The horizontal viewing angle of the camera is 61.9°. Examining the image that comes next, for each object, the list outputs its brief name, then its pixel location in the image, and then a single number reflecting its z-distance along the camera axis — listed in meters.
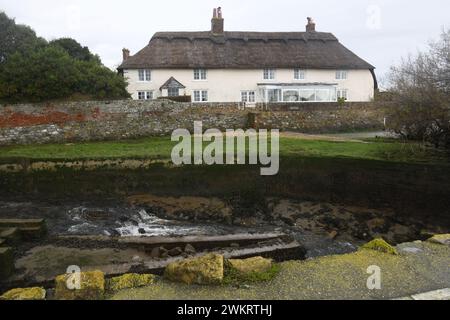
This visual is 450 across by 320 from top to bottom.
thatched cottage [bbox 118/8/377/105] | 30.73
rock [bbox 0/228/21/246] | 9.02
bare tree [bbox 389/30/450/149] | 13.14
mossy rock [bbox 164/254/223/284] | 5.46
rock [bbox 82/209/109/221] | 12.47
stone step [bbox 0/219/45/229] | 9.84
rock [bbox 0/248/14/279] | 7.24
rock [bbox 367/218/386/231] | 12.00
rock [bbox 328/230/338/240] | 11.12
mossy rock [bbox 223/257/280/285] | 5.60
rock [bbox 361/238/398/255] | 6.65
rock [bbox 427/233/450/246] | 7.07
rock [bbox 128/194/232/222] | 13.07
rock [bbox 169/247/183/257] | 8.86
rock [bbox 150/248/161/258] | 8.87
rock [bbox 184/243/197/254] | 8.99
